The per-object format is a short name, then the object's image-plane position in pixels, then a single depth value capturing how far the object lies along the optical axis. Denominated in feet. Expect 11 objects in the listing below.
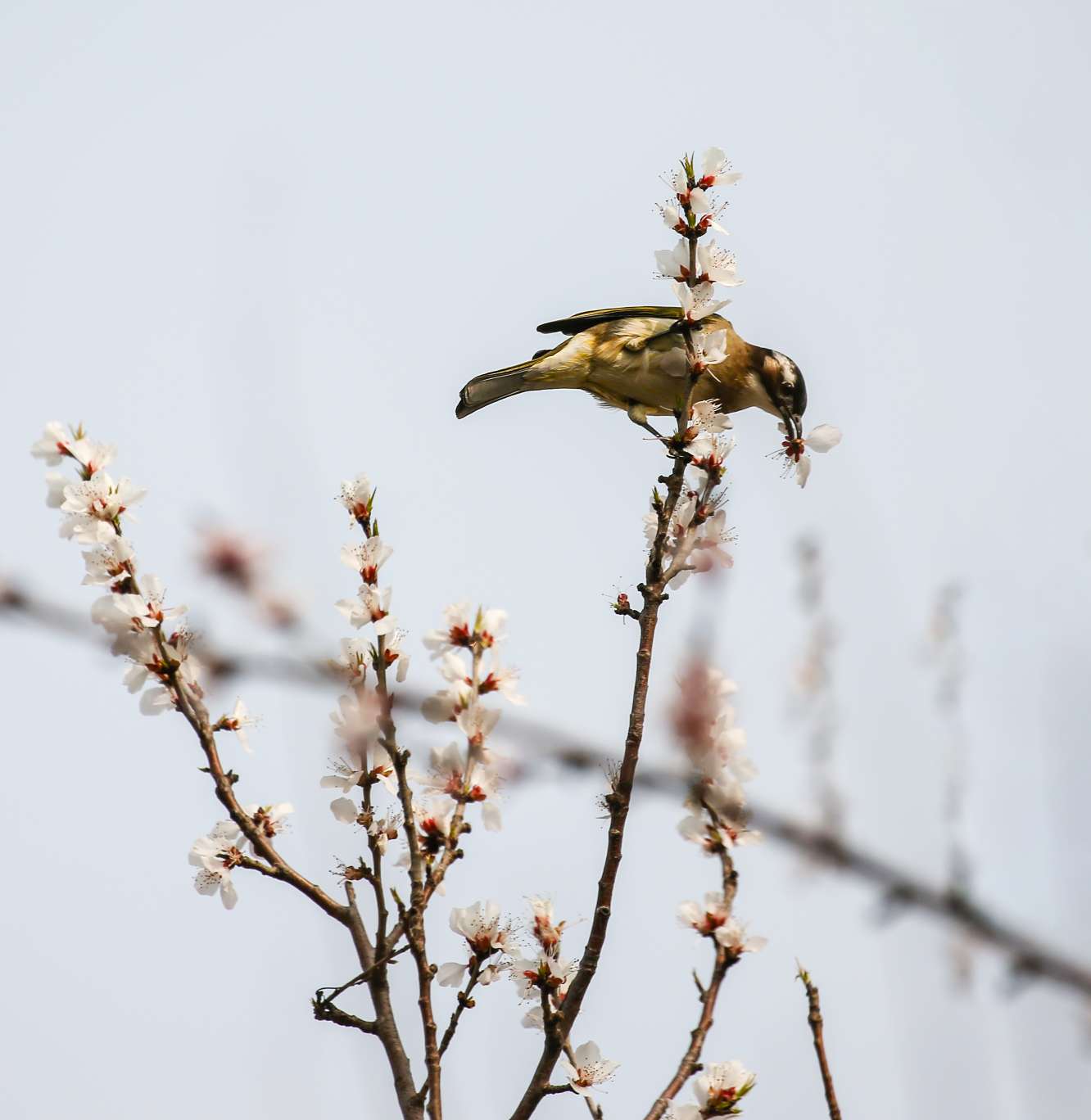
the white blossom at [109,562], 21.25
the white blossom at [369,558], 21.79
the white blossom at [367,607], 21.43
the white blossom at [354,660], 21.08
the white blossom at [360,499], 22.26
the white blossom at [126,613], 20.79
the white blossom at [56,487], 22.07
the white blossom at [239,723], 22.25
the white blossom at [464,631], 21.17
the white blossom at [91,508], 21.47
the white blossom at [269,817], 22.26
